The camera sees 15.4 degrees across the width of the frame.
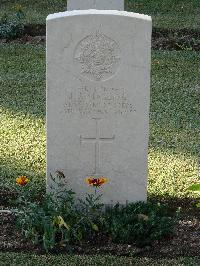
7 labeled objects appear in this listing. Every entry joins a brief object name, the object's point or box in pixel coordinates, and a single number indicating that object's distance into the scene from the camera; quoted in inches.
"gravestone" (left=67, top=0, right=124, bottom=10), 436.1
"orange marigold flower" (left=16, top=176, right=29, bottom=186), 190.2
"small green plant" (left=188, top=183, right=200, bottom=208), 185.3
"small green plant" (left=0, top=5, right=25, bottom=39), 472.1
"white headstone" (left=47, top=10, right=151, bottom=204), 196.9
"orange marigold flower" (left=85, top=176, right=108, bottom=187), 193.3
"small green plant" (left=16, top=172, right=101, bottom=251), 190.9
